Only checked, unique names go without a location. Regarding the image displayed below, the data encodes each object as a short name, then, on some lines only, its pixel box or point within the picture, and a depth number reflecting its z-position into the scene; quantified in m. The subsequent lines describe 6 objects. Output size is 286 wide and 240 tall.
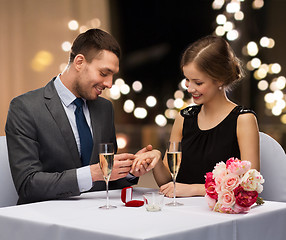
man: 2.37
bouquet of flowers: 1.99
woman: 2.70
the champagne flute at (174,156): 2.19
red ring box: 2.14
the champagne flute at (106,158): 2.11
